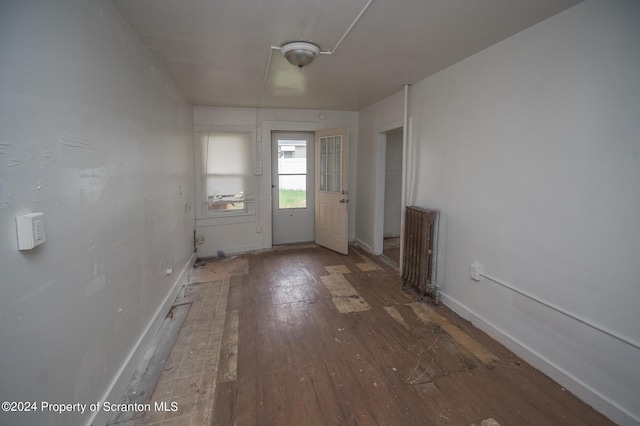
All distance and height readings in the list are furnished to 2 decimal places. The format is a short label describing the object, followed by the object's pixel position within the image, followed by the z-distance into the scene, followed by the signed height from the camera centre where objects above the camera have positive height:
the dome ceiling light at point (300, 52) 2.29 +1.02
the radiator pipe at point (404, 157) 3.45 +0.28
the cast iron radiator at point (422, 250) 3.00 -0.75
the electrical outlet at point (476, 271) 2.55 -0.81
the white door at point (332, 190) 4.57 -0.18
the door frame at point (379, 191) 4.36 -0.18
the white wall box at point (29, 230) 1.04 -0.20
